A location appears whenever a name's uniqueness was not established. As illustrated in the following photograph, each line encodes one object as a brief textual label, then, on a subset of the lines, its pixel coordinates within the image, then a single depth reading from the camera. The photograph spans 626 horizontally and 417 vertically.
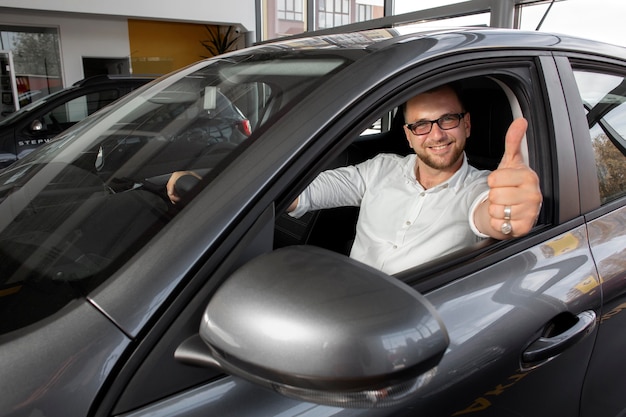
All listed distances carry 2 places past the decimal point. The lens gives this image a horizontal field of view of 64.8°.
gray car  0.66
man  1.11
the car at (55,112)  4.24
